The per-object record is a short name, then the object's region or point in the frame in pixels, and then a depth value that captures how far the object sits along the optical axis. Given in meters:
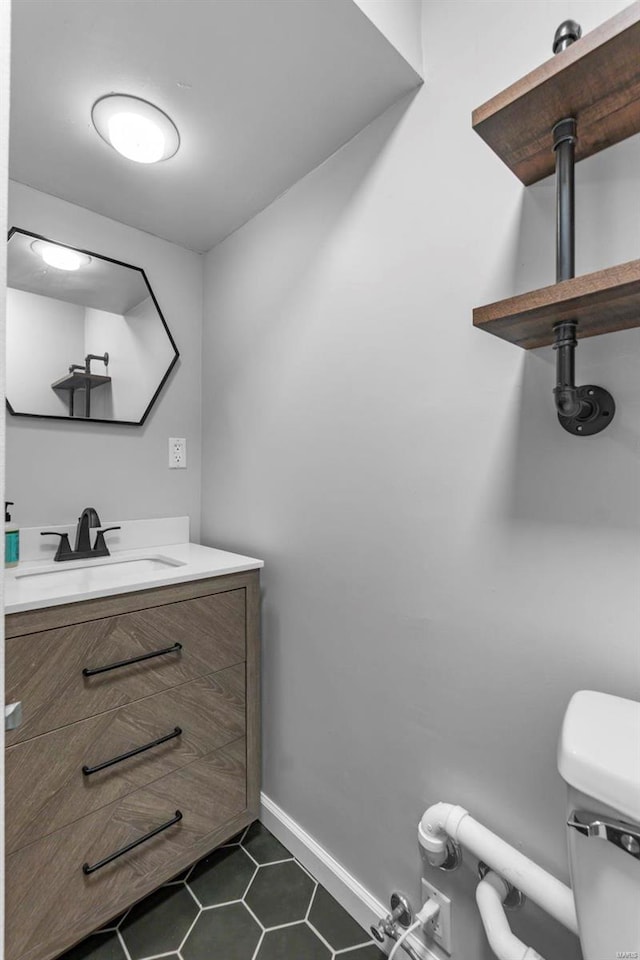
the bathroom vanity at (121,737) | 1.06
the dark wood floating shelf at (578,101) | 0.63
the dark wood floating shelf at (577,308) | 0.62
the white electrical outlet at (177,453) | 1.96
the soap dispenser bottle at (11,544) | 1.47
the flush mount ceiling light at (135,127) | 1.24
